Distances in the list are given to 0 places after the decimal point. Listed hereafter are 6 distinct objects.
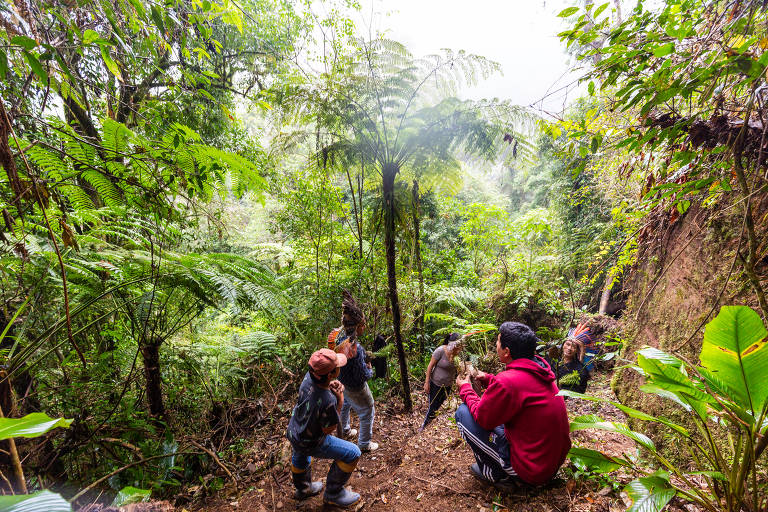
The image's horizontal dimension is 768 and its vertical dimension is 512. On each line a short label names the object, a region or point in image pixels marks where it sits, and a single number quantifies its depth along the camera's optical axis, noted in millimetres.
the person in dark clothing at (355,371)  3088
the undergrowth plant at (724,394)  1190
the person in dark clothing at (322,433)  2299
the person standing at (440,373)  3316
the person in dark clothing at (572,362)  3573
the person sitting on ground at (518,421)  1951
